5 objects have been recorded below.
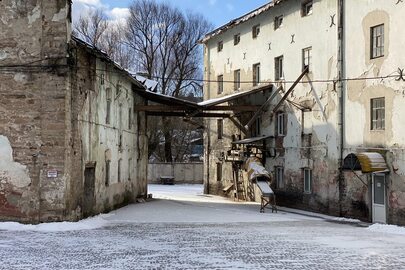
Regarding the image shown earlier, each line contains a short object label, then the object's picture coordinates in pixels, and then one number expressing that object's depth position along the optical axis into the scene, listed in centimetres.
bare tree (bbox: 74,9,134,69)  5241
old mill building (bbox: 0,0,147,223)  1617
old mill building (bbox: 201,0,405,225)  1880
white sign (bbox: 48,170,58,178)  1616
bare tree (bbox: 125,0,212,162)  5272
